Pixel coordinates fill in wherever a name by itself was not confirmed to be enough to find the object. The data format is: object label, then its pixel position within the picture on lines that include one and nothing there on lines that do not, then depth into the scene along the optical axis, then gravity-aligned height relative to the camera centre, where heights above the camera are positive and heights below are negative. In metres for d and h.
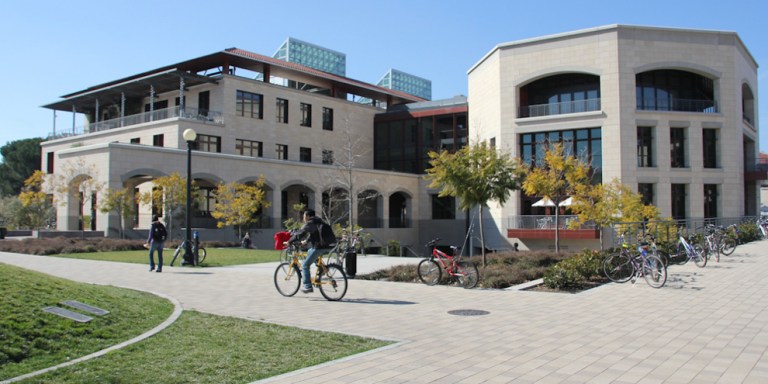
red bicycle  14.14 -1.35
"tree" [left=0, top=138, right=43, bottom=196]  74.56 +6.30
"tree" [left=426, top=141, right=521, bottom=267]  19.86 +1.31
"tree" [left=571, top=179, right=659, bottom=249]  24.80 +0.38
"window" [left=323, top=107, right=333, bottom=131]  55.06 +8.85
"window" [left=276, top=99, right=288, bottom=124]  51.53 +8.98
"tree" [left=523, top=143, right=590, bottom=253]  27.12 +1.67
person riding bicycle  11.86 -0.50
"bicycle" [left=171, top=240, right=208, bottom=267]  20.47 -1.37
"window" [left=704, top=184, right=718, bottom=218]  42.75 +1.10
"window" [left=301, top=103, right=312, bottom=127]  53.06 +8.92
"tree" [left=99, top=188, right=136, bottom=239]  33.47 +0.65
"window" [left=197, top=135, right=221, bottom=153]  45.59 +5.53
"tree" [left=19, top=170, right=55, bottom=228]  41.56 +0.56
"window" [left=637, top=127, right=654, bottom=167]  41.72 +4.73
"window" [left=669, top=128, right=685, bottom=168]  42.41 +4.78
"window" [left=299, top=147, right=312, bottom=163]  52.93 +5.39
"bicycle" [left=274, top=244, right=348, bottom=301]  12.10 -1.34
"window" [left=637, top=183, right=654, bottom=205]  41.28 +1.61
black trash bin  16.64 -1.42
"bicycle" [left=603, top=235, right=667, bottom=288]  13.58 -1.23
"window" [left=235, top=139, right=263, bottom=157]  48.31 +5.48
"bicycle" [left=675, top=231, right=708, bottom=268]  17.94 -1.19
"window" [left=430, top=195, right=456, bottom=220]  52.50 +0.57
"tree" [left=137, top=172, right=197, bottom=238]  34.31 +1.18
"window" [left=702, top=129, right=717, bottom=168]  42.94 +4.85
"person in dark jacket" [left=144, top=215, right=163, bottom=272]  18.03 -0.97
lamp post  20.38 -0.84
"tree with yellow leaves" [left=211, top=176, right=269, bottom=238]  36.53 +0.72
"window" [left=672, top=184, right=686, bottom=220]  42.28 +0.94
